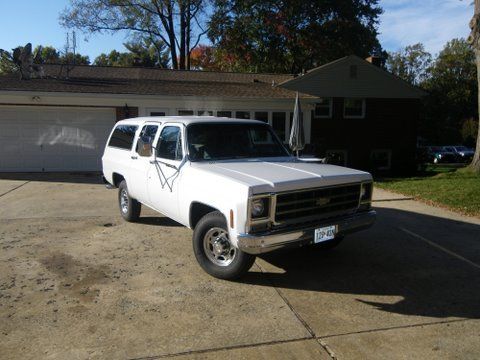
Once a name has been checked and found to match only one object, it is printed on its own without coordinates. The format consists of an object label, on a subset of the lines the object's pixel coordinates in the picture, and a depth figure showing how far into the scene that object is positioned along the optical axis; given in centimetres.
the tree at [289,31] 3180
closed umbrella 1030
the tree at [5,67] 4190
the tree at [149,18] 3353
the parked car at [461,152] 3794
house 1569
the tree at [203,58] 4409
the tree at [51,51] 5600
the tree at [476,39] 1515
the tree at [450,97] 4853
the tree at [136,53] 4618
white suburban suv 456
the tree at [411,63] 5519
